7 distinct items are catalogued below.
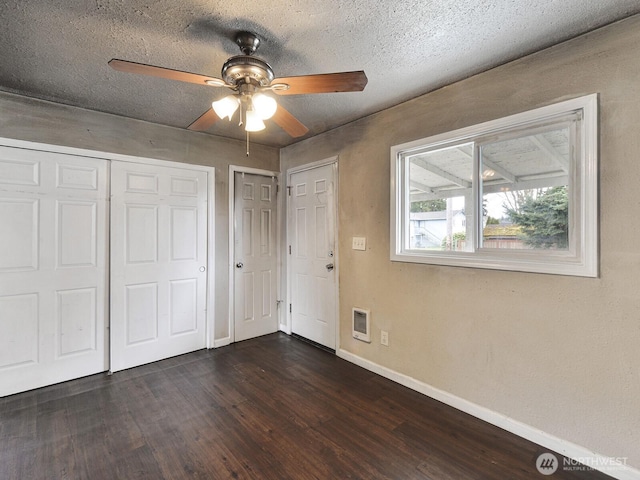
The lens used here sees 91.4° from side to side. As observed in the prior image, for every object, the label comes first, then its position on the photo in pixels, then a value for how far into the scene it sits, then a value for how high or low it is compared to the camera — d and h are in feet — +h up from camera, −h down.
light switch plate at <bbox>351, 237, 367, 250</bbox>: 9.75 -0.09
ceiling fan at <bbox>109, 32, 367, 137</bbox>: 4.93 +2.65
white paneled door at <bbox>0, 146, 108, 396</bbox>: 8.04 -0.79
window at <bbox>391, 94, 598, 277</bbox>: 5.81 +1.06
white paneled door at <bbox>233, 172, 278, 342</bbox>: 12.02 -0.64
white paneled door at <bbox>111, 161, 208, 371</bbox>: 9.57 -0.75
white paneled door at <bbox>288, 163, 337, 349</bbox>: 11.07 -0.50
